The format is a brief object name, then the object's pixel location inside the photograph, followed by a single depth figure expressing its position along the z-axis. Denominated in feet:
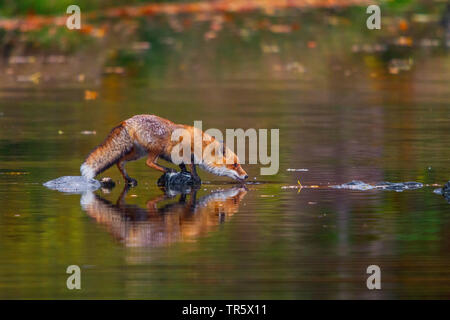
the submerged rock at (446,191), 42.89
